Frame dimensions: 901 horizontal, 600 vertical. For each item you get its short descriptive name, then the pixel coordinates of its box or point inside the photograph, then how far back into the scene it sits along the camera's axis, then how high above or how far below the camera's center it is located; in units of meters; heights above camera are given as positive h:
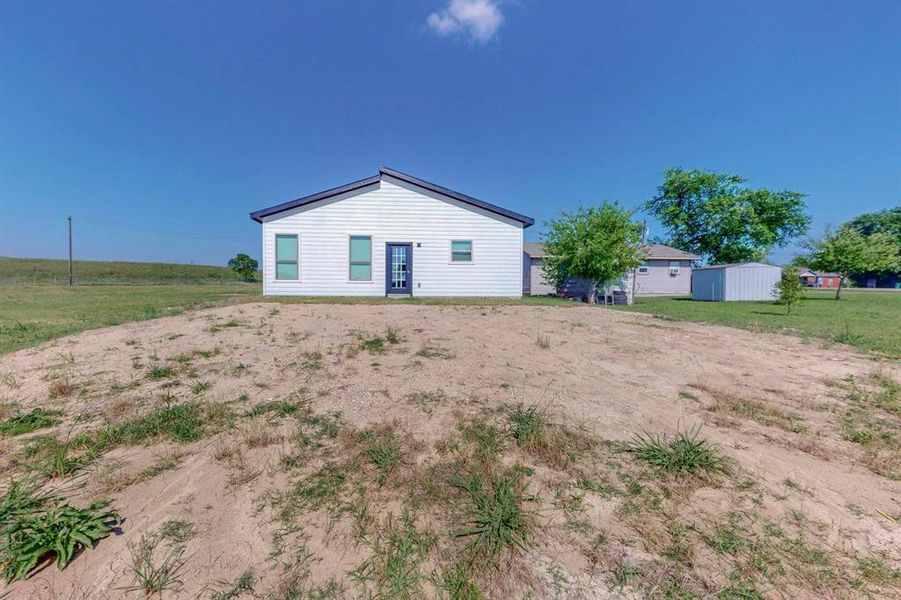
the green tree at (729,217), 31.38 +7.57
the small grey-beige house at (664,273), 24.61 +1.71
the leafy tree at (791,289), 10.45 +0.25
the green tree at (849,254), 19.72 +2.57
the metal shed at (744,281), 17.94 +0.84
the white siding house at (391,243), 12.84 +2.02
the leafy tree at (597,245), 14.80 +2.27
